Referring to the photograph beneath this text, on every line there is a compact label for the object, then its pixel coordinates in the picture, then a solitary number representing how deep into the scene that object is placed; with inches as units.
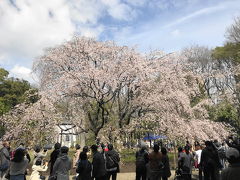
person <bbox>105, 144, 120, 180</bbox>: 219.6
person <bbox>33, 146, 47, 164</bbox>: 234.4
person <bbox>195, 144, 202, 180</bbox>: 286.6
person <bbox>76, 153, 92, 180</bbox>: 178.3
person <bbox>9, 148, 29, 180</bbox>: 168.2
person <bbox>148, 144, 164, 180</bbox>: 191.1
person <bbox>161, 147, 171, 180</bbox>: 196.3
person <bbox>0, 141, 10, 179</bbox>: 243.5
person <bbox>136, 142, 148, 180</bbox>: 226.8
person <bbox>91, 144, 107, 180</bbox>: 187.3
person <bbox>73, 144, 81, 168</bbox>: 267.8
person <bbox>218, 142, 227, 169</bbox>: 299.5
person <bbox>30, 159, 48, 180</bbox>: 216.9
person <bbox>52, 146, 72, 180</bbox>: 172.1
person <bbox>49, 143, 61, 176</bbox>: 210.6
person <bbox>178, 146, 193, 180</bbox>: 235.3
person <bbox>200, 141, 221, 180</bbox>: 225.0
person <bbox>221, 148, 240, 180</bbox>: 90.8
